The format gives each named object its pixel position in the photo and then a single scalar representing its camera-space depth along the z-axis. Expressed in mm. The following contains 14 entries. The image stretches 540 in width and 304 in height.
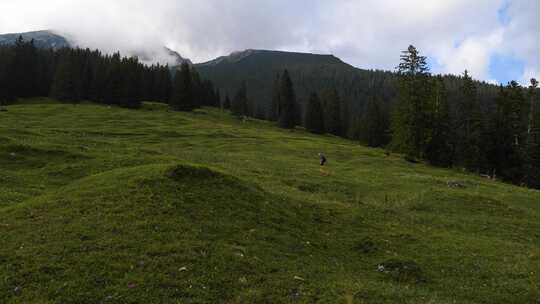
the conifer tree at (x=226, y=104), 153538
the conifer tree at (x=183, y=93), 110562
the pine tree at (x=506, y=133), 62906
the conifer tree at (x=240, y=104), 123975
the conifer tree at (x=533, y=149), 58062
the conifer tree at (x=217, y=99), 151950
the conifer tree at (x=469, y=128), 63438
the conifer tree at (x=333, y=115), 122562
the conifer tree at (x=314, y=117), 110688
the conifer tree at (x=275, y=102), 122038
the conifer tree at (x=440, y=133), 63384
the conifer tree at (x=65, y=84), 103438
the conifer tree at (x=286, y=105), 111438
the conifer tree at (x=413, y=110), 61812
